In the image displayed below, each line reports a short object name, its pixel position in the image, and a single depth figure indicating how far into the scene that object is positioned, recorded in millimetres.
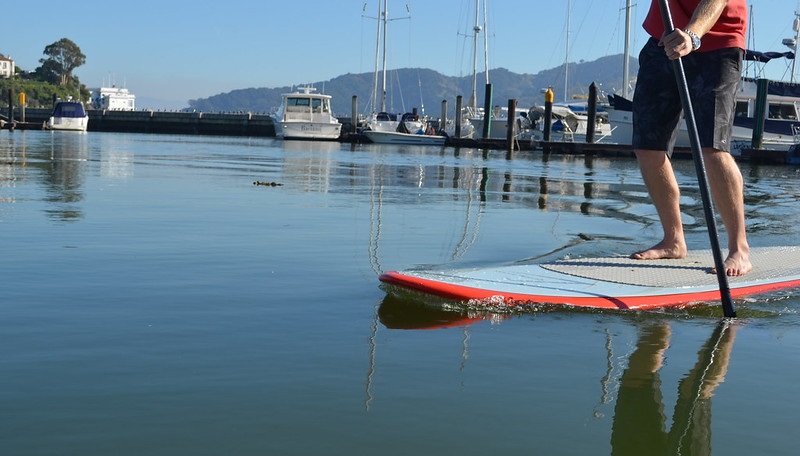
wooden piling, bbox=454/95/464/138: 47872
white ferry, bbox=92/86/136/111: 126438
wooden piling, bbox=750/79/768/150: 32312
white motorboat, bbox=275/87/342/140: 51625
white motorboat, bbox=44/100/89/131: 58969
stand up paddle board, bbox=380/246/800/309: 4109
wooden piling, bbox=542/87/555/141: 38438
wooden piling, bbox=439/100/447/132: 58562
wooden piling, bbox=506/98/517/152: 37000
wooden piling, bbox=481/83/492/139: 43069
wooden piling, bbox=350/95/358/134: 56034
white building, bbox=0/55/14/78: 180750
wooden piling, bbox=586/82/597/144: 34812
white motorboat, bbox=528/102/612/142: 44094
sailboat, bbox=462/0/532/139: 49941
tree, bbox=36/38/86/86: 151875
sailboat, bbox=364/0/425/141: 54562
